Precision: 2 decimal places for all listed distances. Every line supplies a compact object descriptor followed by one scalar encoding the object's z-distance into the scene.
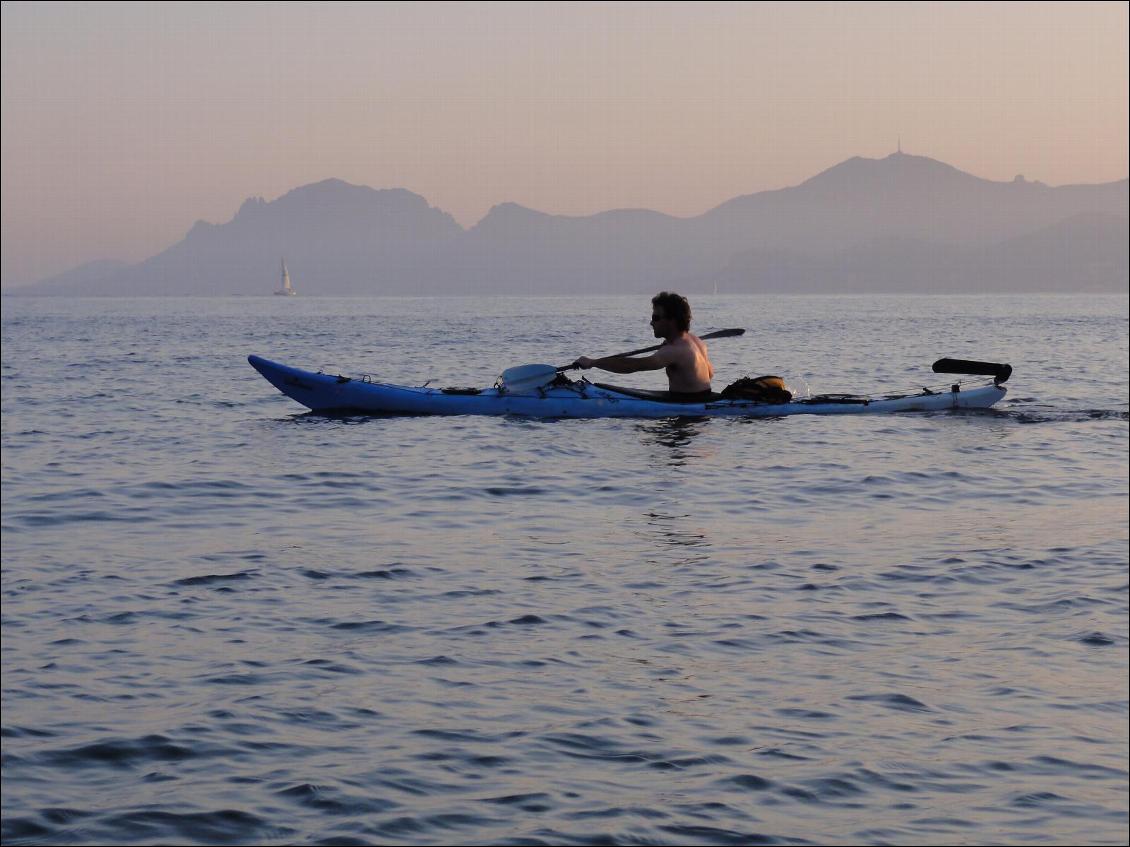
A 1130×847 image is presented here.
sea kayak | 19.06
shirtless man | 17.75
